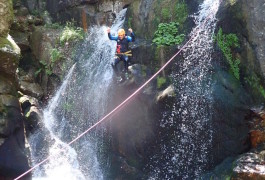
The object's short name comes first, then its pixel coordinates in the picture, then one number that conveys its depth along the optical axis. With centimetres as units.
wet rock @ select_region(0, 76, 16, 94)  739
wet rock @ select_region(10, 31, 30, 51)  1210
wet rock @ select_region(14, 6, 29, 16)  1306
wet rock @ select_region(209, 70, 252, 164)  686
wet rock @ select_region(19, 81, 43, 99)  1100
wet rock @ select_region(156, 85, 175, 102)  777
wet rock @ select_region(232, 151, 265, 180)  579
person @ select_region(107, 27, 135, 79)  886
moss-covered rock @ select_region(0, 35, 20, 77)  719
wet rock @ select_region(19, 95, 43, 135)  962
